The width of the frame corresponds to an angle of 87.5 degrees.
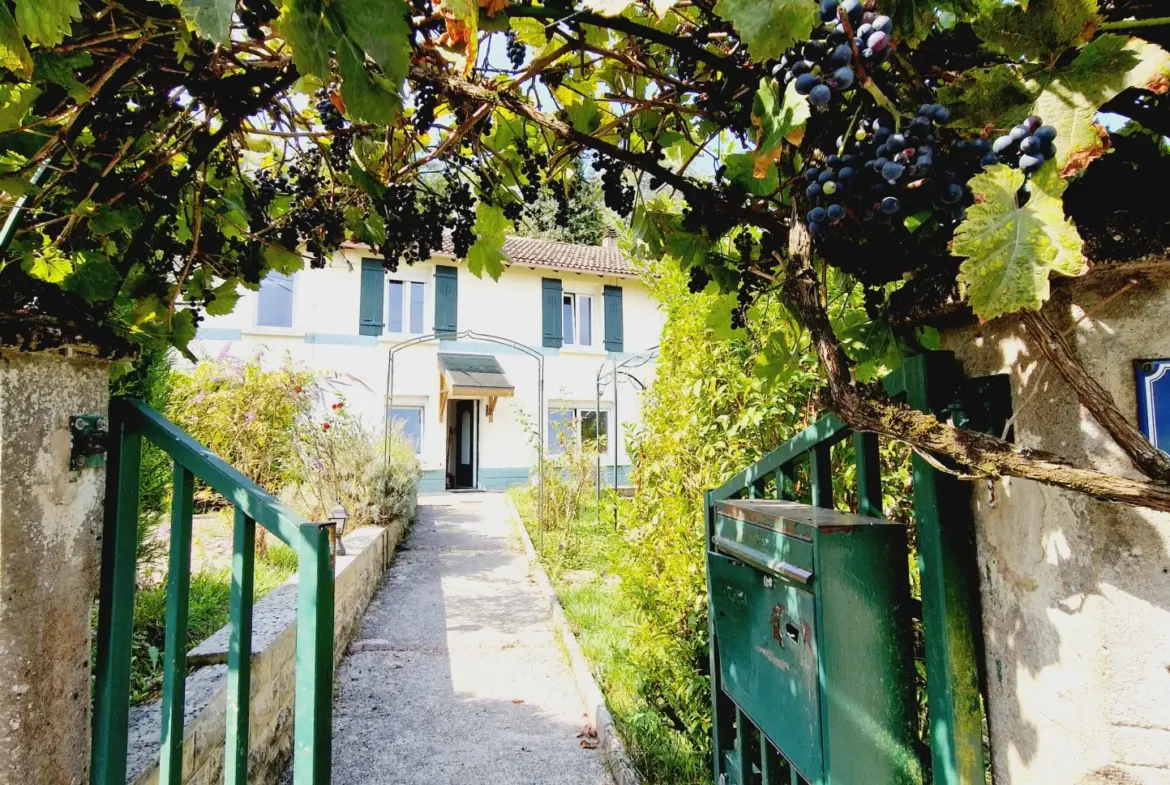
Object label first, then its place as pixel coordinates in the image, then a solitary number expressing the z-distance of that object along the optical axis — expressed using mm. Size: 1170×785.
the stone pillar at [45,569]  1285
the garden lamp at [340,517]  5680
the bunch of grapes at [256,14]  1226
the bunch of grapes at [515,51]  1881
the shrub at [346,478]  7512
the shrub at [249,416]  7086
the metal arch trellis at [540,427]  8328
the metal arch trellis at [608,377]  14406
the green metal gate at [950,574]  1270
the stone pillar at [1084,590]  968
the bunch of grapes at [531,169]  2088
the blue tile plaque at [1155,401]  968
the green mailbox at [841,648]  1450
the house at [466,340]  14016
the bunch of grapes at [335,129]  1888
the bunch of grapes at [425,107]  1707
